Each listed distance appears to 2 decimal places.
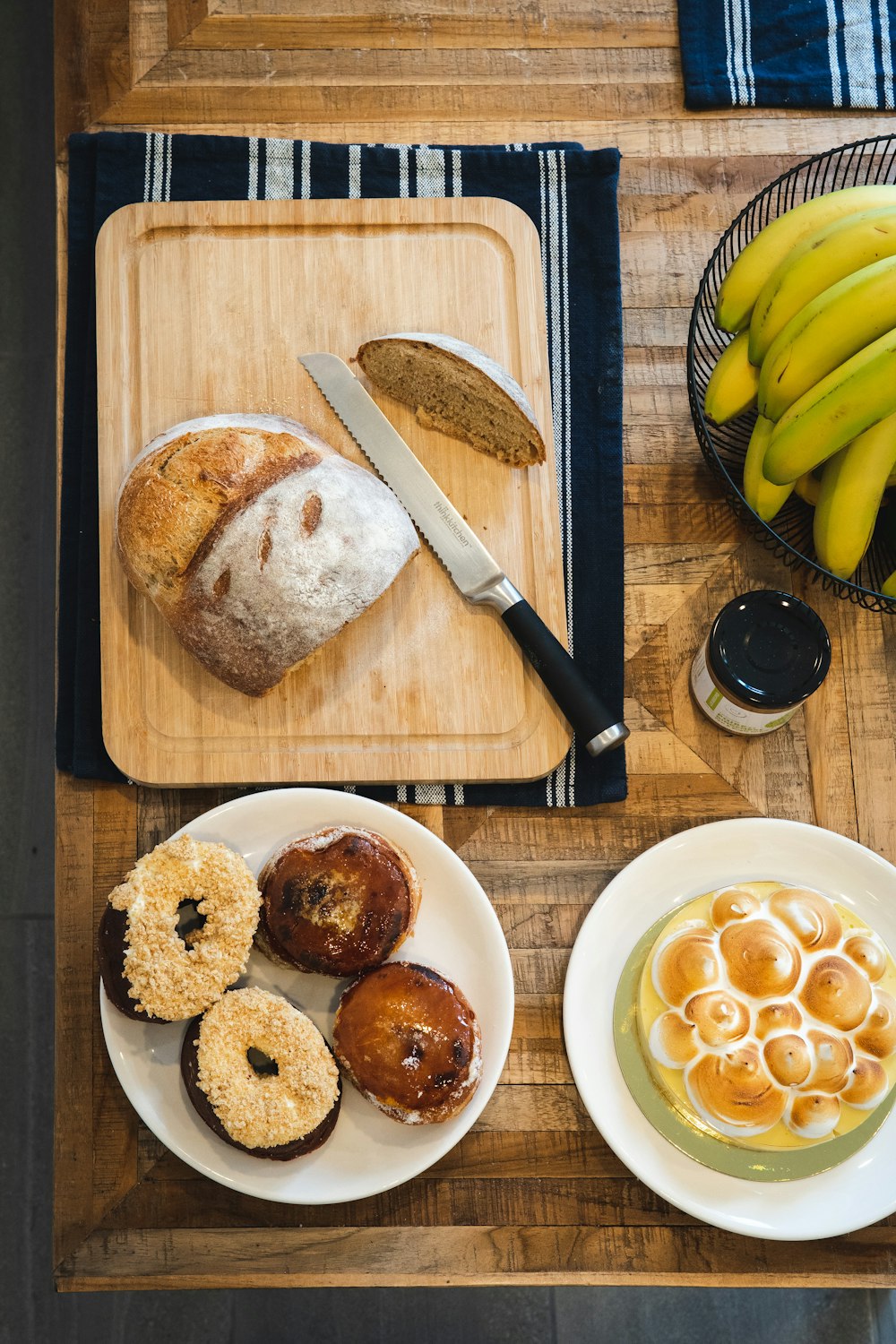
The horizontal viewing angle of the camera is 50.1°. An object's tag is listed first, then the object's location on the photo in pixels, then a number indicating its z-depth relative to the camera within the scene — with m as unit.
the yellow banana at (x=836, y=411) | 1.20
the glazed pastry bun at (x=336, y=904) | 1.37
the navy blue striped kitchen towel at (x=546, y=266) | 1.60
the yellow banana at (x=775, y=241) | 1.33
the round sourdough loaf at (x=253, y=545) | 1.38
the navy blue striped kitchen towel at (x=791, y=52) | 1.67
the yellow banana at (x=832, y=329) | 1.22
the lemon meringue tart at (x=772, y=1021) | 1.34
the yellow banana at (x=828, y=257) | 1.26
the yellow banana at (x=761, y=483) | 1.40
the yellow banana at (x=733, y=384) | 1.40
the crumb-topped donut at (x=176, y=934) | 1.33
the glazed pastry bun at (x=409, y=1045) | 1.33
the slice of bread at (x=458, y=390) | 1.50
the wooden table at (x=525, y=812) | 1.47
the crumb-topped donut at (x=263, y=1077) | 1.31
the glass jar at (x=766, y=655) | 1.43
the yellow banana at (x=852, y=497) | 1.29
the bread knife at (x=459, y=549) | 1.48
